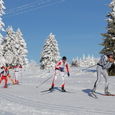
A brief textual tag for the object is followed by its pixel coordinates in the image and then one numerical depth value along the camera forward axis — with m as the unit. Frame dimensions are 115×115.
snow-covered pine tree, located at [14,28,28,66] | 48.16
